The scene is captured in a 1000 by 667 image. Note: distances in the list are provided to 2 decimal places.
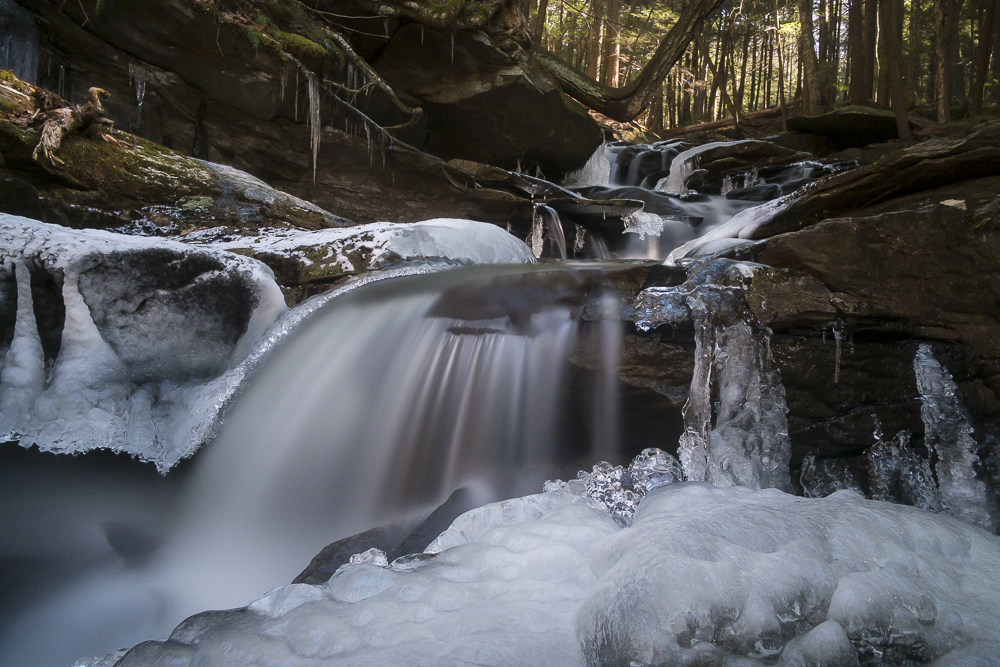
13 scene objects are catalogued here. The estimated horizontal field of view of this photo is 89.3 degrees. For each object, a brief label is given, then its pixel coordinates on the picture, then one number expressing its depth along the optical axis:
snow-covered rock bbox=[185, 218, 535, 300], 4.23
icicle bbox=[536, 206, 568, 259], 7.61
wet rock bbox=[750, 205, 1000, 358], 3.16
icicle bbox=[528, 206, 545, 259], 7.59
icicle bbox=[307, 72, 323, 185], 6.66
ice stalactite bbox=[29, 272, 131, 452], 2.76
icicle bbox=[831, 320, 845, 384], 3.20
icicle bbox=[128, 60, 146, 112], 6.03
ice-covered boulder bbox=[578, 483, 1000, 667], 1.42
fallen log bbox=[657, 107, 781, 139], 15.00
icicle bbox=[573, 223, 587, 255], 7.75
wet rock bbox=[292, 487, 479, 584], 2.34
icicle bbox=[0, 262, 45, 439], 2.70
